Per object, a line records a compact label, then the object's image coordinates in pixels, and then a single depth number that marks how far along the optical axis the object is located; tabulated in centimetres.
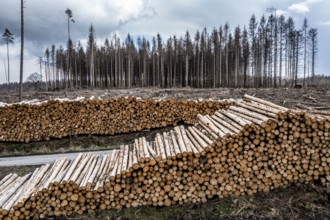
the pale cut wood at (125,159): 602
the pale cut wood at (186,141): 638
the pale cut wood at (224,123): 647
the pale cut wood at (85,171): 622
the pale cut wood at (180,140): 630
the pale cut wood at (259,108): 663
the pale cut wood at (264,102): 729
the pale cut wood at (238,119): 630
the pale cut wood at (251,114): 629
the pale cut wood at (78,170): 612
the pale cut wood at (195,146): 612
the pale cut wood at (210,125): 667
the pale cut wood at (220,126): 646
